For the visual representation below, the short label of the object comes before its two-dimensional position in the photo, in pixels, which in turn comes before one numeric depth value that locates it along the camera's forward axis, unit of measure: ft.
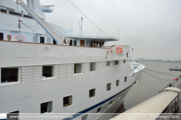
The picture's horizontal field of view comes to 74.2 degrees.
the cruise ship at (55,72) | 14.01
